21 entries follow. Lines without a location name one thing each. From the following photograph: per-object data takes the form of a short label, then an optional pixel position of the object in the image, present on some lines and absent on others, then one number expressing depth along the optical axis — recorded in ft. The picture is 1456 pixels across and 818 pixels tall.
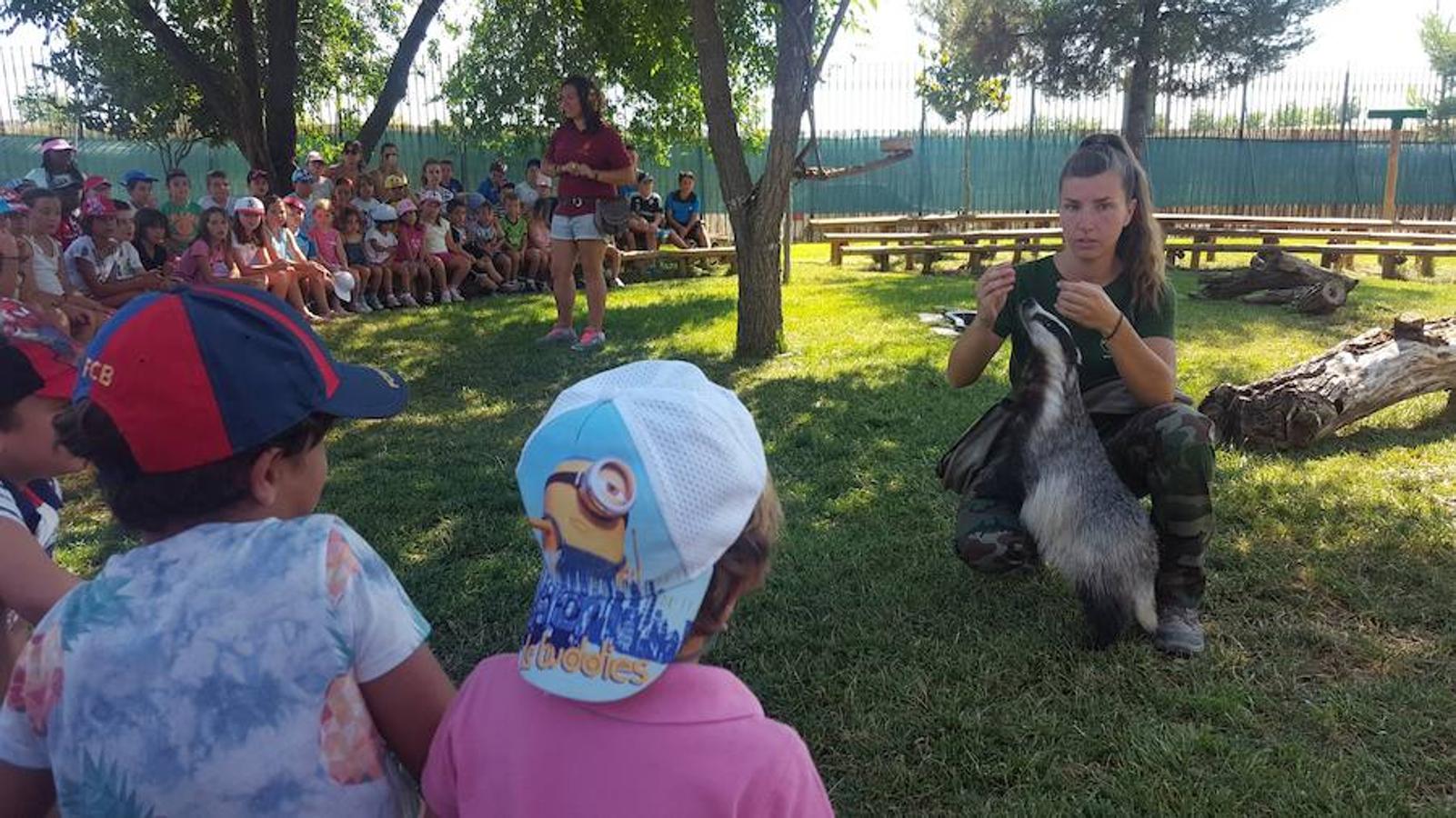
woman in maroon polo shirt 23.39
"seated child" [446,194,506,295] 38.09
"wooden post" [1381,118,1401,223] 59.77
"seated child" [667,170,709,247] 49.06
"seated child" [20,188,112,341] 21.85
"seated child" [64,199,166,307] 24.59
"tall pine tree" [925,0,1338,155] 70.28
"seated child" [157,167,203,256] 29.86
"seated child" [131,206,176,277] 27.32
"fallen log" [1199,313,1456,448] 15.20
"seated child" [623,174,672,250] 46.09
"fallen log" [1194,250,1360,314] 30.01
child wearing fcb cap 4.00
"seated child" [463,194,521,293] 39.24
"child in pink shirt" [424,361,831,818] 3.59
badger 9.26
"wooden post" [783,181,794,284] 36.53
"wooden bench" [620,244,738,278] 43.78
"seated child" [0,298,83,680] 6.28
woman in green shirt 9.48
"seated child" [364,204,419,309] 34.80
